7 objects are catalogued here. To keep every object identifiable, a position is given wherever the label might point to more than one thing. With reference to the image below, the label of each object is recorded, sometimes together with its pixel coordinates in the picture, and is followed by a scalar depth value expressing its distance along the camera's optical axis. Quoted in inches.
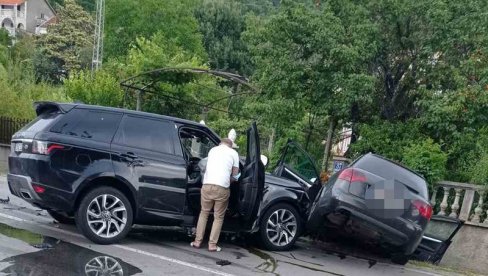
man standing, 294.5
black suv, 280.1
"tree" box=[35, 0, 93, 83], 2076.8
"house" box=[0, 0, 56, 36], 3120.1
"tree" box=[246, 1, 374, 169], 446.6
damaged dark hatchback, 291.0
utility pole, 1480.3
